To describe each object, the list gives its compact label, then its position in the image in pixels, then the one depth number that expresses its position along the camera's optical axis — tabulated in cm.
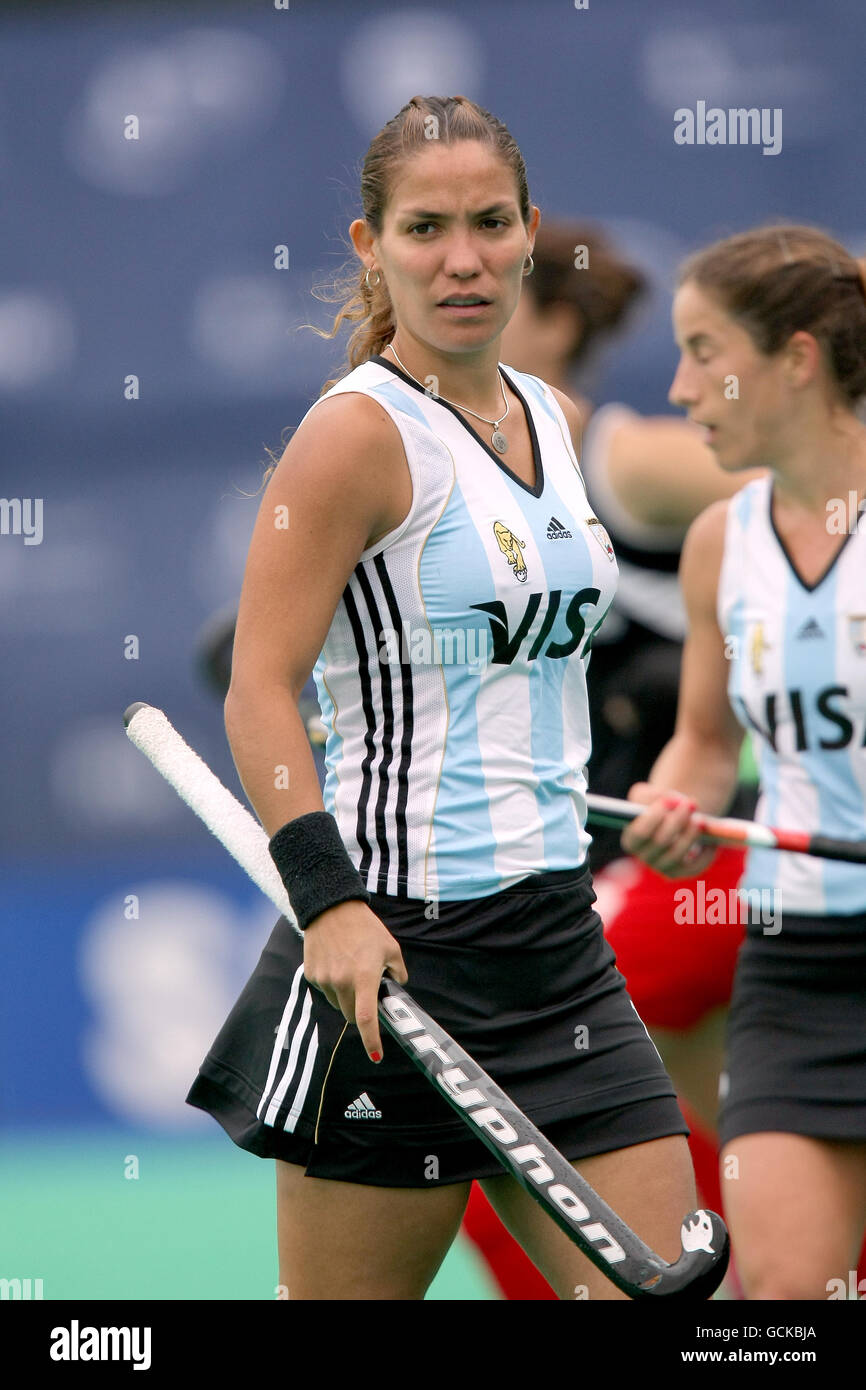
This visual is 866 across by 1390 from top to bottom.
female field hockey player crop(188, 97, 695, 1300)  417
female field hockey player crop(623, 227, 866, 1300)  557
